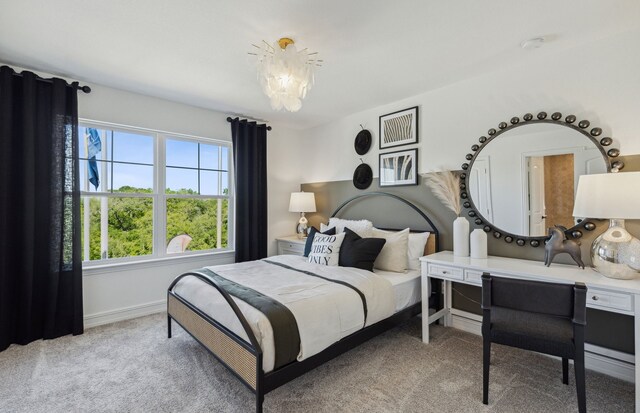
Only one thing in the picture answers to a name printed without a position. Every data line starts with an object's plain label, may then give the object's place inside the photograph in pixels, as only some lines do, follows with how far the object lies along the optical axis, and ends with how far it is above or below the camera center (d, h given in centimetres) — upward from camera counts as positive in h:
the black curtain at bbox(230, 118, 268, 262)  409 +30
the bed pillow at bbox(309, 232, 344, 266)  301 -44
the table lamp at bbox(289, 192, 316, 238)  439 +9
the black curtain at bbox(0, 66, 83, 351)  260 +0
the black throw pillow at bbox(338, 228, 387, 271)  289 -44
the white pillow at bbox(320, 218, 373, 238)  339 -22
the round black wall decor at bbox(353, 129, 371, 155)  388 +87
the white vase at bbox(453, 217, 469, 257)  273 -28
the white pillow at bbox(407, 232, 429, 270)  306 -44
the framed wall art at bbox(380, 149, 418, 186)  342 +47
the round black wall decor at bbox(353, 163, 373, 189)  389 +41
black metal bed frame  167 -94
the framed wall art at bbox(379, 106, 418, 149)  340 +95
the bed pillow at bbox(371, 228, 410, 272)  297 -47
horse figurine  220 -31
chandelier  202 +93
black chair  163 -69
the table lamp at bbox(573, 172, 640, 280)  182 -4
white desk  175 -50
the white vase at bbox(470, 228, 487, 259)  261 -32
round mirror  235 +29
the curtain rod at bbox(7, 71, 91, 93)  273 +122
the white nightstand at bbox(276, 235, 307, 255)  416 -54
